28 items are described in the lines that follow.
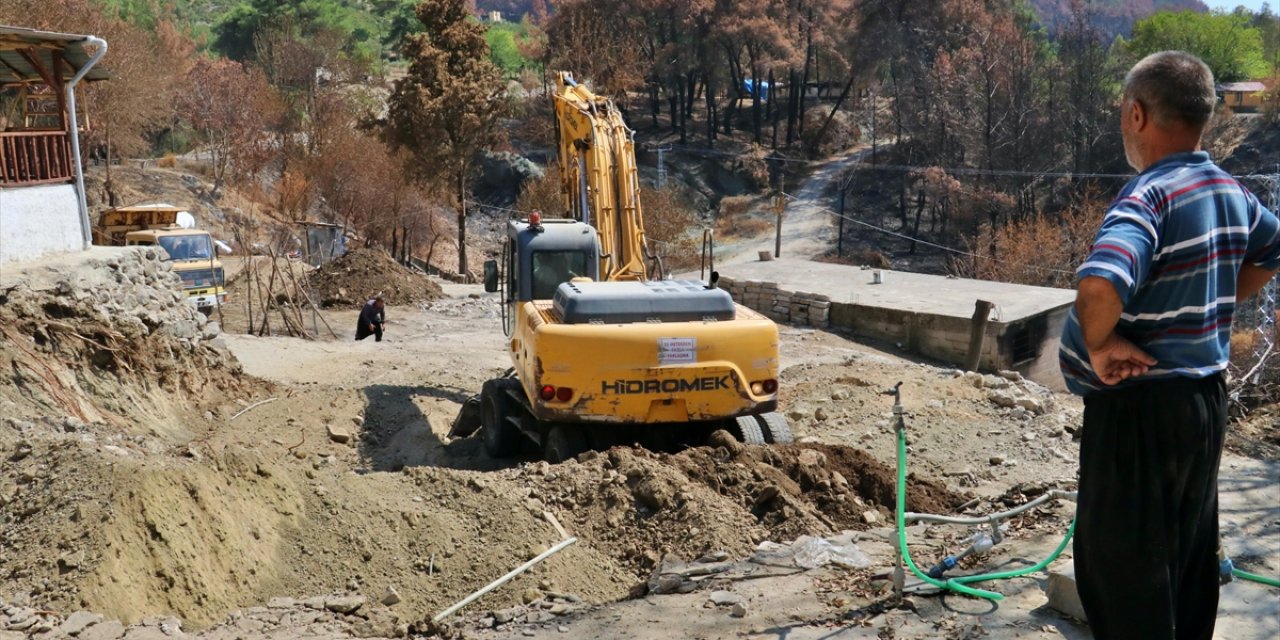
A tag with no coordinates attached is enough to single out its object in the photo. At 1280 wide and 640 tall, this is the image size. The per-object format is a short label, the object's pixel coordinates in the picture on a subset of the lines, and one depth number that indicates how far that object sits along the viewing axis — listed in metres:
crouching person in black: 21.36
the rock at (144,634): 6.24
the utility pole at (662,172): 46.92
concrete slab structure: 19.62
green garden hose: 5.38
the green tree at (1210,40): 64.88
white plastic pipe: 6.78
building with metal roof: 12.65
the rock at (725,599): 6.13
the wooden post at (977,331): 18.19
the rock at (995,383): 14.29
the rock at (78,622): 6.22
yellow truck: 22.30
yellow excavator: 10.20
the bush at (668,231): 34.44
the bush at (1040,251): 34.81
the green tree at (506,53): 73.06
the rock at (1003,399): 13.16
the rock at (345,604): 6.89
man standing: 3.12
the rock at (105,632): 6.19
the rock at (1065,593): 5.18
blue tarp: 62.17
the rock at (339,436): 12.95
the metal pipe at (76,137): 13.71
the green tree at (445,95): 34.12
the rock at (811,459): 9.40
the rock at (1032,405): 12.93
